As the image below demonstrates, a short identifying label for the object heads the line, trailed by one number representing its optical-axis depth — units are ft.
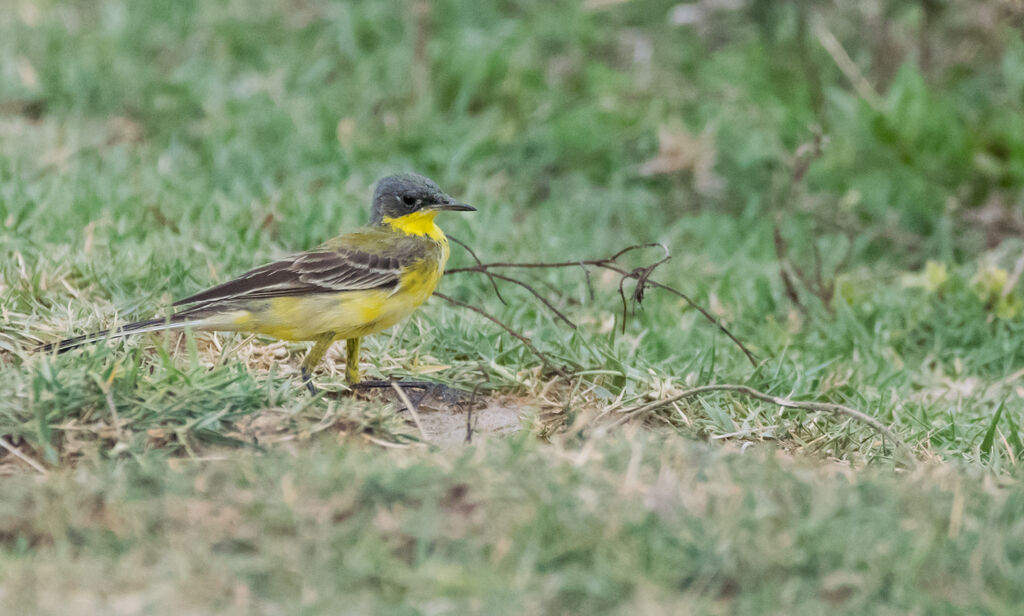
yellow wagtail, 29.27
